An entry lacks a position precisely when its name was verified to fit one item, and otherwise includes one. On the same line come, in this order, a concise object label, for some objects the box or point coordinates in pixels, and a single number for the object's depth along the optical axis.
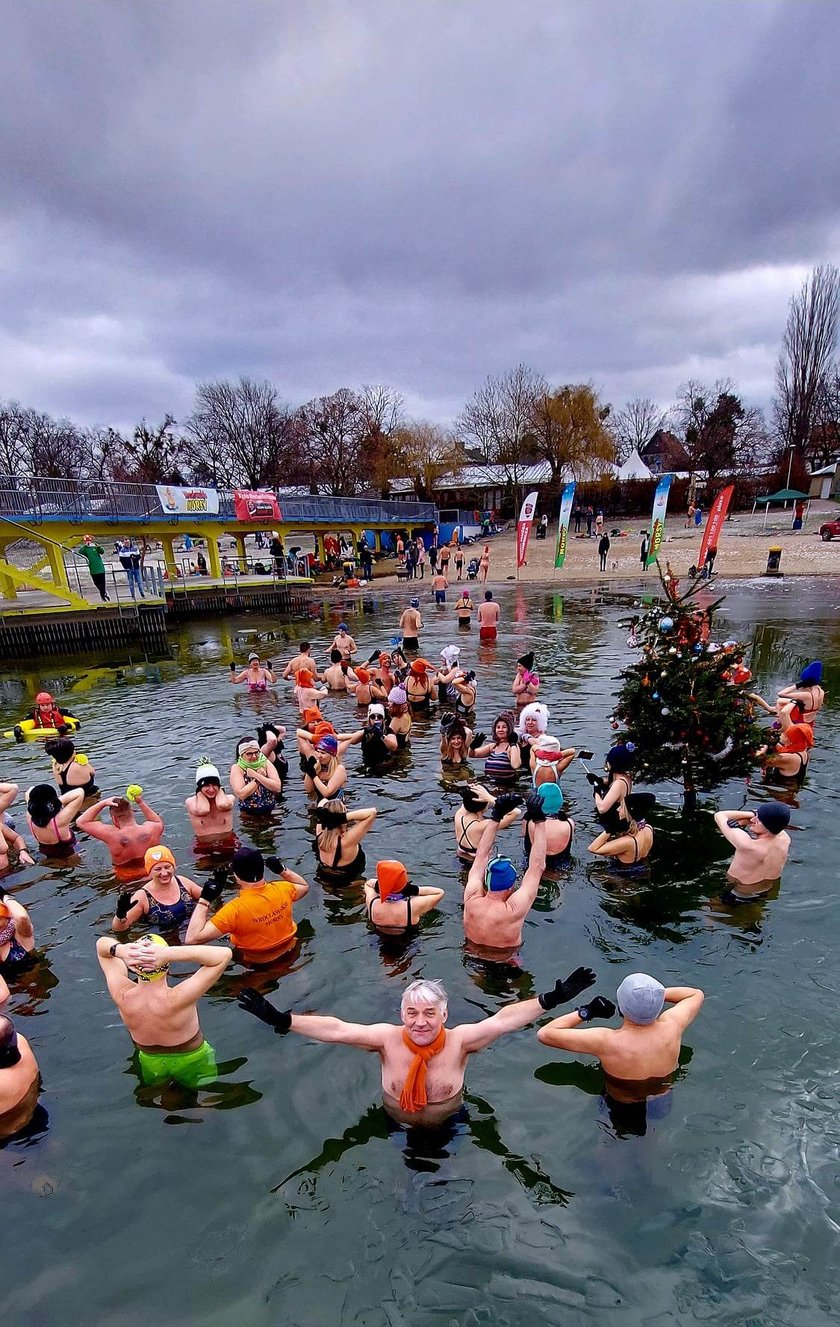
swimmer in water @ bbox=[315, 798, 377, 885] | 7.34
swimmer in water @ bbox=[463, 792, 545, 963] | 5.64
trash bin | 32.03
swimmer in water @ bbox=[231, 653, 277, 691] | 15.84
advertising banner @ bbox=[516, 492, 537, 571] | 31.34
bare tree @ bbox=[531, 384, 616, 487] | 52.47
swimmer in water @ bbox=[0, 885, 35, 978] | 5.93
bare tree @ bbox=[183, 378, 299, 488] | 57.56
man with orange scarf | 3.82
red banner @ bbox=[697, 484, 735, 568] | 27.17
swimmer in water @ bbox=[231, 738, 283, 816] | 8.84
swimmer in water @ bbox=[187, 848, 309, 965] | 5.50
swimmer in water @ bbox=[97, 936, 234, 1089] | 4.45
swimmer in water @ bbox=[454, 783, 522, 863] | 6.96
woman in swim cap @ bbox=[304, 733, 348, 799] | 8.51
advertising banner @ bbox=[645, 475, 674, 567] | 29.70
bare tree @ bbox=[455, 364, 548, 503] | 55.06
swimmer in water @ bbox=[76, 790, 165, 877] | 7.59
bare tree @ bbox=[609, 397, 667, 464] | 70.75
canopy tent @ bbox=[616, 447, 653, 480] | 55.88
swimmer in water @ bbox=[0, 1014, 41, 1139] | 4.21
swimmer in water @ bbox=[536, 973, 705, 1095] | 4.09
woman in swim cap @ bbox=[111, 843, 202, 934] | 6.14
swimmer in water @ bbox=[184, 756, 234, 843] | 8.07
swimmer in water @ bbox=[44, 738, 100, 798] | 9.48
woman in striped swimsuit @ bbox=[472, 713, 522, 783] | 9.62
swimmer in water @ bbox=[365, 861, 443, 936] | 5.97
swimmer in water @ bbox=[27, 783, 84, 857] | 7.91
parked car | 38.00
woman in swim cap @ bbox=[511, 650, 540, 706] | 12.20
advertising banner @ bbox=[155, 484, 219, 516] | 29.89
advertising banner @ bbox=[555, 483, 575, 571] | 30.70
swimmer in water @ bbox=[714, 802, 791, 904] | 6.42
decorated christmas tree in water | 7.79
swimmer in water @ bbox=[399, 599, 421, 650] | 18.62
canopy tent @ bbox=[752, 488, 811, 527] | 40.17
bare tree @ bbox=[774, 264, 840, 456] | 56.47
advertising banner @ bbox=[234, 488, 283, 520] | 34.78
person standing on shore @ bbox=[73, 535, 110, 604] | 25.09
